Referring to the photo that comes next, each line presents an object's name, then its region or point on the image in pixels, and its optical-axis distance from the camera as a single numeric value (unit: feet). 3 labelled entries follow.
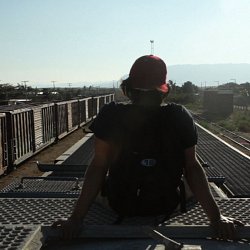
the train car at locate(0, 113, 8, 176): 42.24
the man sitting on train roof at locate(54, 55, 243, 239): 8.41
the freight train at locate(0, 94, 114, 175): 43.93
